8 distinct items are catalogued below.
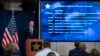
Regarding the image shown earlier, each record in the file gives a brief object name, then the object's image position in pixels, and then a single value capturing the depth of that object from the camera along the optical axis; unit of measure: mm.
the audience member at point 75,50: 8453
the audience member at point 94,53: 6557
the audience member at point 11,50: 6953
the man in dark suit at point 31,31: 11531
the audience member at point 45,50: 7473
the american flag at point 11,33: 12906
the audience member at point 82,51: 7596
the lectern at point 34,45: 10852
